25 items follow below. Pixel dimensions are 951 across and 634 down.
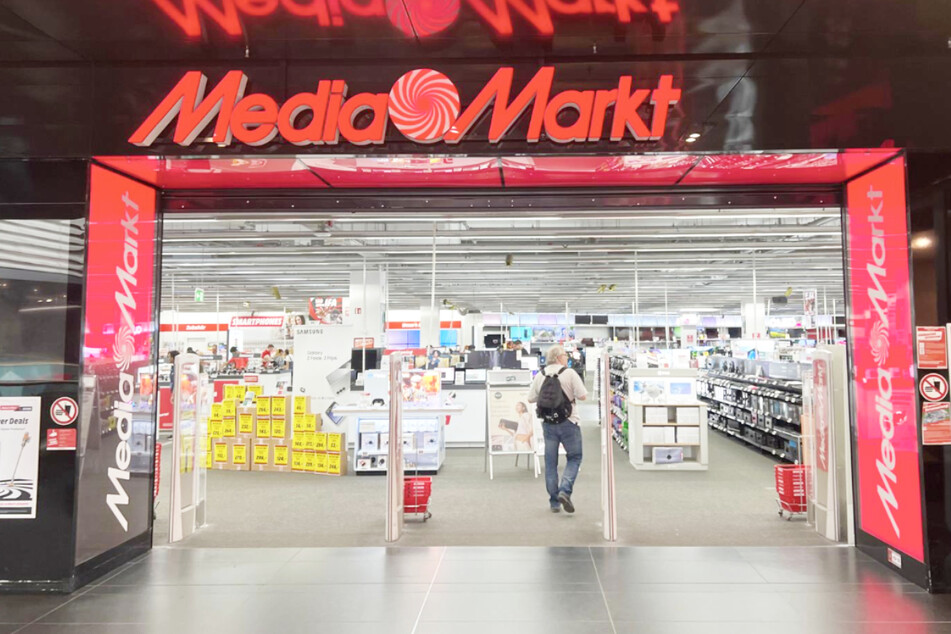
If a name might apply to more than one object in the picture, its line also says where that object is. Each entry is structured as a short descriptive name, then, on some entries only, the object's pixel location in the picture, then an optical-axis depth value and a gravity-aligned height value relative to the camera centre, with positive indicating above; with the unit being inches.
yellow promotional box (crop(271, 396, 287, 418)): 311.3 -28.8
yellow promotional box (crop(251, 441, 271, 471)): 319.6 -56.8
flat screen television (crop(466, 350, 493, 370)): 408.5 -4.7
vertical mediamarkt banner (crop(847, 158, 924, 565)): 153.9 -1.8
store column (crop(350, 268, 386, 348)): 491.2 +45.1
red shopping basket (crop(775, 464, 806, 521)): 216.2 -50.5
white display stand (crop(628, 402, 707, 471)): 315.9 -42.6
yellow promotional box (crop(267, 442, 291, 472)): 316.5 -57.5
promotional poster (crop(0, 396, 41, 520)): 152.8 -26.9
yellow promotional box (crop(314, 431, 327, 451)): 311.4 -47.1
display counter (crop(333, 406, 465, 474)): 301.6 -45.8
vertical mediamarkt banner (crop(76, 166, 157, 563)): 157.6 -4.1
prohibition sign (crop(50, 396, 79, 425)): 153.0 -15.4
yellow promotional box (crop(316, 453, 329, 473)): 309.1 -58.4
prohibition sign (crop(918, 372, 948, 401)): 149.6 -8.4
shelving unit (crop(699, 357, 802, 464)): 322.7 -33.8
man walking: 229.5 -27.2
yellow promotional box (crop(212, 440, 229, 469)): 327.6 -57.6
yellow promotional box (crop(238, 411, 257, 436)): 321.9 -38.5
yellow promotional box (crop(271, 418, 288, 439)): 318.0 -41.0
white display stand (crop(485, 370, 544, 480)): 302.3 -25.9
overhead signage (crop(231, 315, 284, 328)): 741.9 +39.4
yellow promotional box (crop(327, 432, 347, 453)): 308.3 -47.5
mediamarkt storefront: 146.2 +61.5
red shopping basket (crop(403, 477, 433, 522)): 215.5 -52.5
